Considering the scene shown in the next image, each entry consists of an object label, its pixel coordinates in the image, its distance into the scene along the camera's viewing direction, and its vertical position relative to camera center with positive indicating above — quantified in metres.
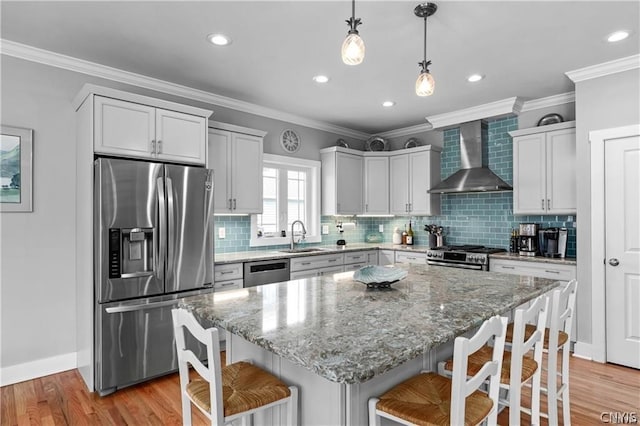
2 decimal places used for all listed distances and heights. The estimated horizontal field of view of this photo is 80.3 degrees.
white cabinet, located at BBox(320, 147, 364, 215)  5.27 +0.48
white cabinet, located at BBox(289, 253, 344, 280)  4.28 -0.59
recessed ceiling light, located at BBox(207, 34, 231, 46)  2.83 +1.34
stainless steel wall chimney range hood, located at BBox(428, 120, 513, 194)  4.60 +0.64
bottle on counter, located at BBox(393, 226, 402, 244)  5.82 -0.33
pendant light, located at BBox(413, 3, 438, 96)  2.10 +0.73
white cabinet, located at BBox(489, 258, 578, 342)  3.63 -0.56
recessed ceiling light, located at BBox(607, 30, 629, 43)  2.79 +1.34
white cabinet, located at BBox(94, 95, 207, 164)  2.90 +0.70
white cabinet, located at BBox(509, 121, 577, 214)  3.89 +0.48
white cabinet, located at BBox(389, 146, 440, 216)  5.25 +0.49
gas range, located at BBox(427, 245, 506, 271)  4.27 -0.48
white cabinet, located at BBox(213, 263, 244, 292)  3.59 -0.59
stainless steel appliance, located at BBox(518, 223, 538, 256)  4.18 -0.27
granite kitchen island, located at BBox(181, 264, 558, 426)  1.25 -0.44
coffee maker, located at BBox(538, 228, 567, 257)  3.97 -0.29
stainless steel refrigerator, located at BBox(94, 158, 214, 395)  2.82 -0.34
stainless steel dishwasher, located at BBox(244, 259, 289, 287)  3.84 -0.59
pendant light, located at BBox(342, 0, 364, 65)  1.74 +0.78
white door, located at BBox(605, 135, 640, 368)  3.23 -0.30
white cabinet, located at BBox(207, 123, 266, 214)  3.89 +0.52
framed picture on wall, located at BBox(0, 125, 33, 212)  2.93 +0.37
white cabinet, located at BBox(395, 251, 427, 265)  4.90 -0.55
